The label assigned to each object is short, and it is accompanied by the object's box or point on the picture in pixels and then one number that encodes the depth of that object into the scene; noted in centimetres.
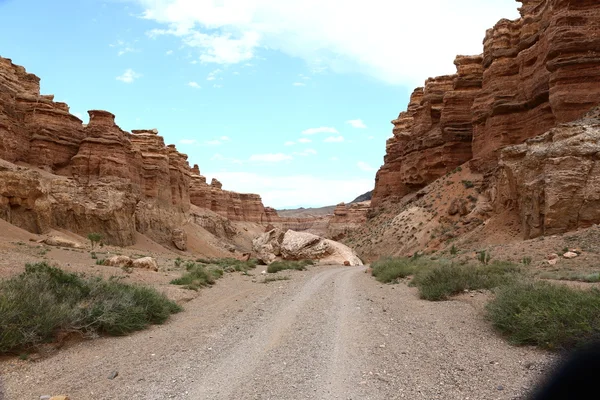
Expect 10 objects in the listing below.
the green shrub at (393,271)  1717
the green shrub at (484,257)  1549
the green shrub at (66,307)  594
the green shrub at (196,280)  1459
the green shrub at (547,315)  526
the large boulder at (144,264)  1783
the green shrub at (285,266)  2523
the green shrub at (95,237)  2801
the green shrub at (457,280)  1077
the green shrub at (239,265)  2600
